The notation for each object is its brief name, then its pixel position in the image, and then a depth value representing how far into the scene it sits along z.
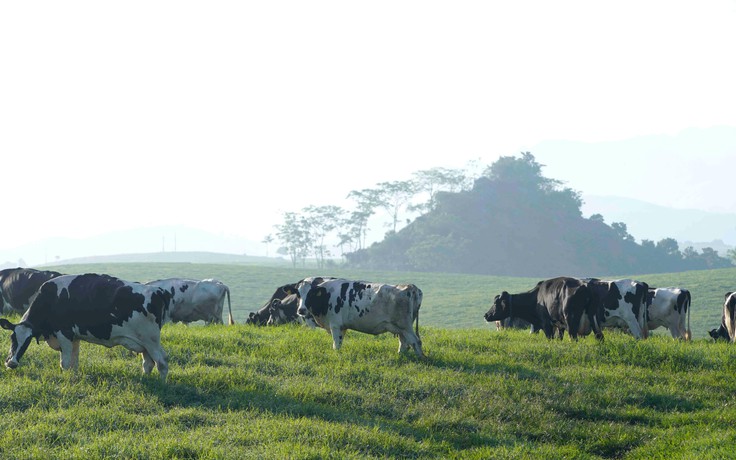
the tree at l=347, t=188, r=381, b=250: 176.88
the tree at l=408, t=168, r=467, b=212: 191.25
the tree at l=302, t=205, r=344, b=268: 175.75
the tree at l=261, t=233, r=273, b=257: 178.50
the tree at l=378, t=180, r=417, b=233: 182.62
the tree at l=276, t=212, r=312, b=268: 174.38
